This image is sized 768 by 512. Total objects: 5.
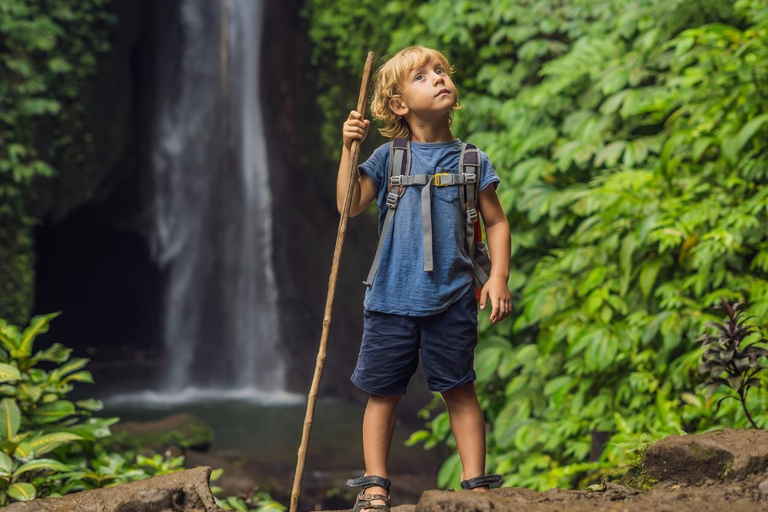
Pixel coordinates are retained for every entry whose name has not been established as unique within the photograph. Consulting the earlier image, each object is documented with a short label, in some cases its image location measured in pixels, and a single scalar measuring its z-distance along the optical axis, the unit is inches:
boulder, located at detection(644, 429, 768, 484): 89.2
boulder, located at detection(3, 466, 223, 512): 85.1
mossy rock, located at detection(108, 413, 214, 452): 296.4
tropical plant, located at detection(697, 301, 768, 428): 110.3
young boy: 97.0
